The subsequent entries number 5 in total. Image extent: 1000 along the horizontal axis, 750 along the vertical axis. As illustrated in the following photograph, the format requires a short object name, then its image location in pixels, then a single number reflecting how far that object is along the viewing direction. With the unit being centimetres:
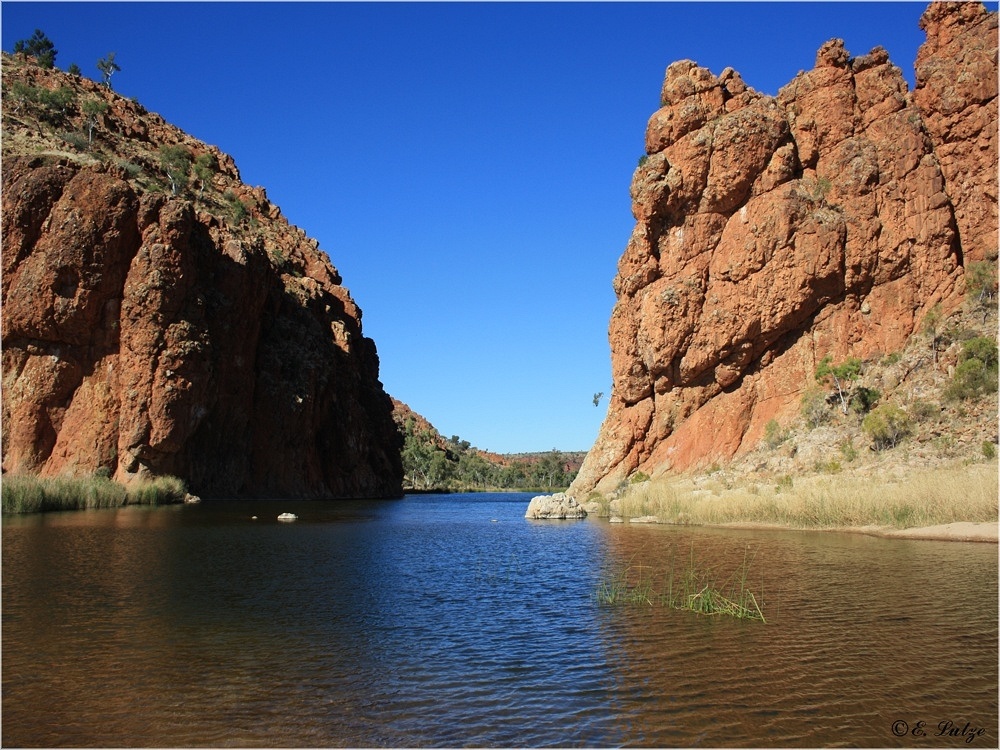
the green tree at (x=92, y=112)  6606
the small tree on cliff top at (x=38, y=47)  8212
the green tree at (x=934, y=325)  3847
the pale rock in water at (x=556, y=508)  4134
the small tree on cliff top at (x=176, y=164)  7473
